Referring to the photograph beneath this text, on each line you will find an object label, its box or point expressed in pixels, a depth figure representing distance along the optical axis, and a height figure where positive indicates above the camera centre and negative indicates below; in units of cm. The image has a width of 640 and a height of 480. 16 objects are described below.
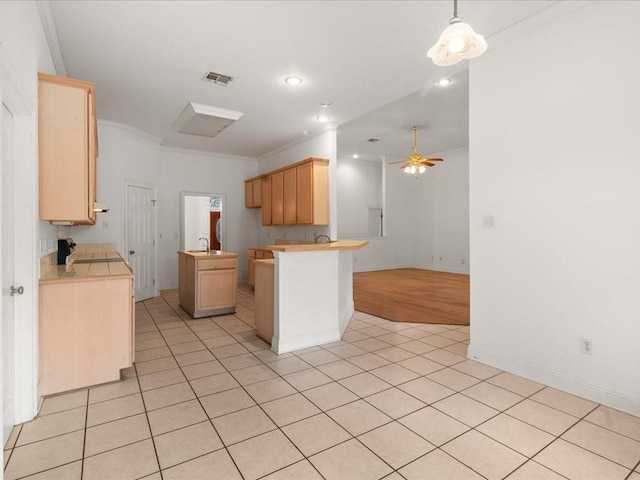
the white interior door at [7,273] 207 -20
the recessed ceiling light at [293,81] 395 +178
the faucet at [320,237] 576 +2
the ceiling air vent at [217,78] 384 +178
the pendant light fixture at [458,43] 188 +105
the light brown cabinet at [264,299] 375 -66
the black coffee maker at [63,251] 360 -12
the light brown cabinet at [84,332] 262 -71
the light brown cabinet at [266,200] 710 +77
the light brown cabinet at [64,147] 255 +68
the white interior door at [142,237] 593 +4
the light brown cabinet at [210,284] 482 -62
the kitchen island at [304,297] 353 -61
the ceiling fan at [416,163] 678 +147
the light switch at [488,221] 315 +15
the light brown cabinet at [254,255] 672 -33
